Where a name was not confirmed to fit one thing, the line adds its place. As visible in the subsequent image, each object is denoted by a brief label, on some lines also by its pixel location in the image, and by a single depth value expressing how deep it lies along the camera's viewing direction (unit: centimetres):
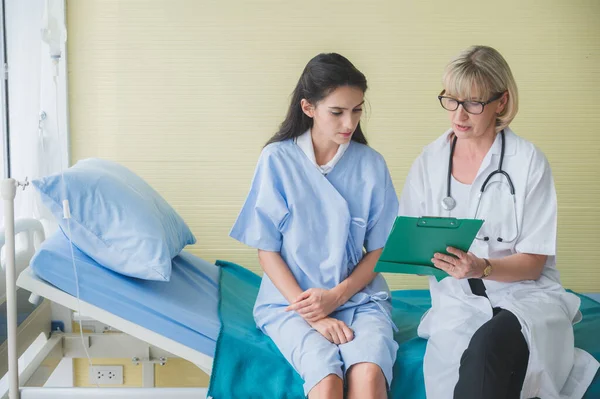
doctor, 176
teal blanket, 181
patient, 199
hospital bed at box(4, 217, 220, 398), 192
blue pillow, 199
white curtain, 237
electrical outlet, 308
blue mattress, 192
